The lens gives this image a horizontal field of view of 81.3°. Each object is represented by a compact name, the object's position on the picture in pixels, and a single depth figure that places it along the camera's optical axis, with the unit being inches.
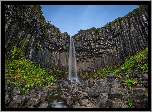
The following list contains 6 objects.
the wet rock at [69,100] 225.6
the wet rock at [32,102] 191.8
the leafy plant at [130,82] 242.6
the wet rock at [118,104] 189.7
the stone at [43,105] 193.0
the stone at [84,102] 210.0
